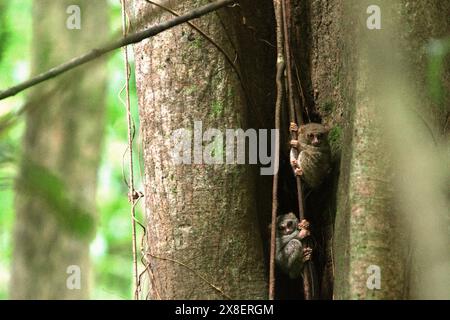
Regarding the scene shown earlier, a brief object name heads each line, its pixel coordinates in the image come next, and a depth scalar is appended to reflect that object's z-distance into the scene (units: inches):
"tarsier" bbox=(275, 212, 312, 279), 151.9
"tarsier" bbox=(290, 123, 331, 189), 150.4
